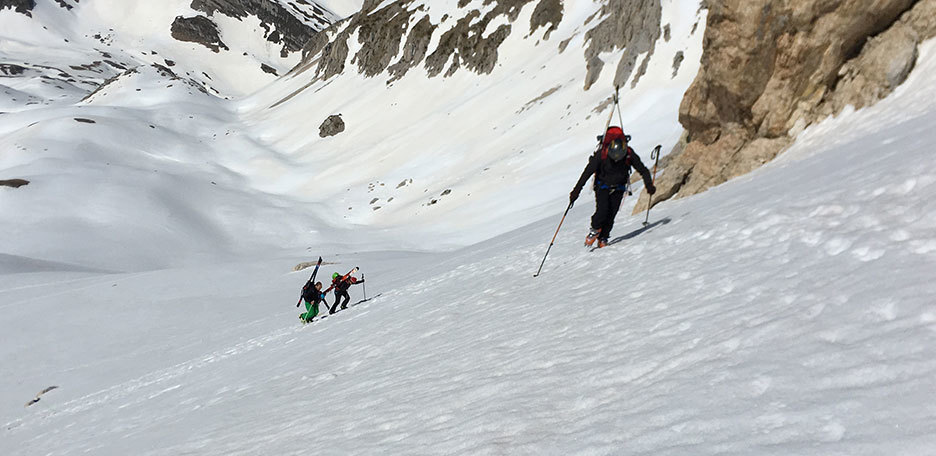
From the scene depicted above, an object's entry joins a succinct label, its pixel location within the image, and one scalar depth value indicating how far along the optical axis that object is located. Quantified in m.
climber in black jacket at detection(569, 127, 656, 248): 8.02
